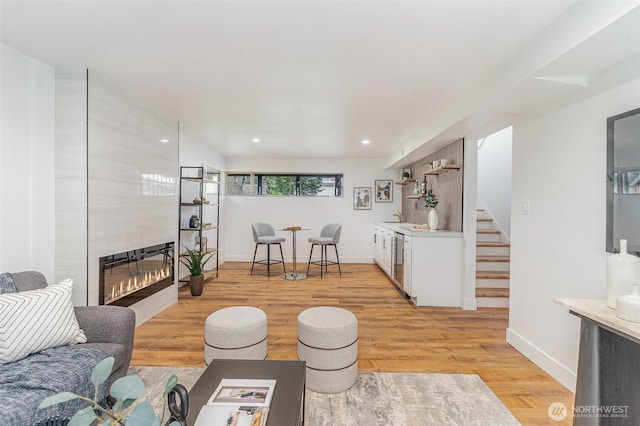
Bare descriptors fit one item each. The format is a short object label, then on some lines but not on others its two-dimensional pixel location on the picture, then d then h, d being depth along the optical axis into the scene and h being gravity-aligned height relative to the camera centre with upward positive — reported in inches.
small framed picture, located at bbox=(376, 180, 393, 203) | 274.1 +17.4
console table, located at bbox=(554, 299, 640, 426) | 57.5 -30.4
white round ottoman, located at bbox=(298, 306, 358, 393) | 81.6 -37.8
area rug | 71.8 -47.6
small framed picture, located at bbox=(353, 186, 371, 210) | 272.8 +11.8
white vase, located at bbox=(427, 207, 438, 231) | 167.8 -4.0
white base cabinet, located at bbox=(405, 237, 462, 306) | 154.4 -30.0
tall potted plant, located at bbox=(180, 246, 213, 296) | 167.5 -35.9
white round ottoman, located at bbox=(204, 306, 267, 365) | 84.6 -35.1
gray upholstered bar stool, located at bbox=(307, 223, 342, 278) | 223.8 -20.4
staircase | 152.5 -29.8
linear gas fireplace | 110.1 -26.7
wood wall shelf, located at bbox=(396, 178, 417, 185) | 231.7 +24.1
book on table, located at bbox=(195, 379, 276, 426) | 49.1 -33.1
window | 276.7 +22.4
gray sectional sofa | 53.6 -32.3
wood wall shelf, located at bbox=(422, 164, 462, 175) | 157.1 +23.4
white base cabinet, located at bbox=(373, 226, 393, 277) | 204.3 -26.1
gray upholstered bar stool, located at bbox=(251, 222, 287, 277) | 220.2 -19.6
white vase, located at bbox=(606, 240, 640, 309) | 60.2 -11.4
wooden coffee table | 51.0 -33.4
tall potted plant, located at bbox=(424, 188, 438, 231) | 167.9 +4.0
